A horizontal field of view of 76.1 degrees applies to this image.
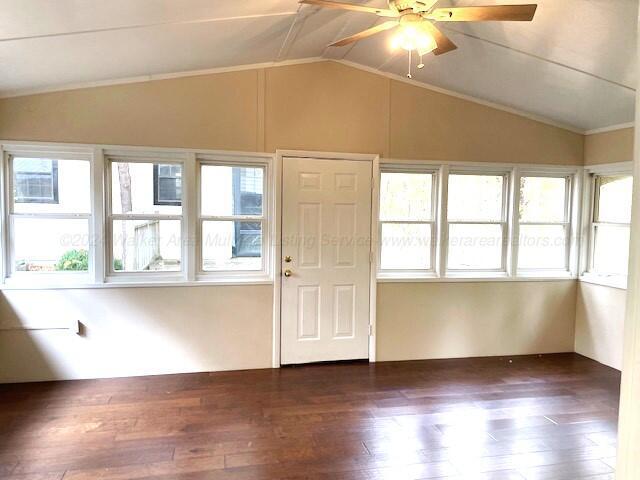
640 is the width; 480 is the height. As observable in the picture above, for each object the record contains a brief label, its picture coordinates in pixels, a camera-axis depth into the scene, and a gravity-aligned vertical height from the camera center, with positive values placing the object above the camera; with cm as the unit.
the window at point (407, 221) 405 +1
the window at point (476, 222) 417 +1
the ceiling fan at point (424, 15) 191 +101
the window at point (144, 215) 354 +2
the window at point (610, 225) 397 +1
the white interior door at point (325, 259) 378 -37
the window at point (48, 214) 338 +1
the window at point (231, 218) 371 +1
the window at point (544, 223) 434 +2
